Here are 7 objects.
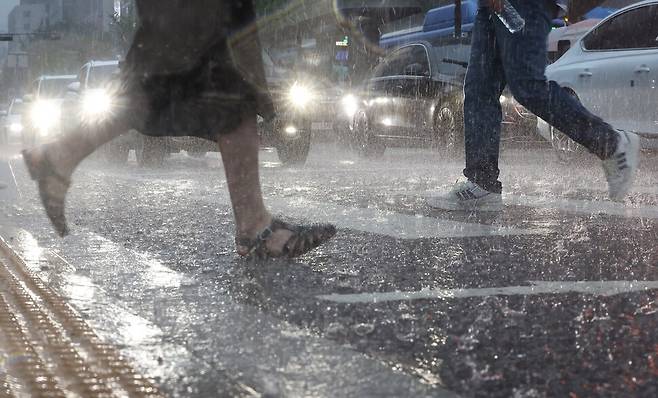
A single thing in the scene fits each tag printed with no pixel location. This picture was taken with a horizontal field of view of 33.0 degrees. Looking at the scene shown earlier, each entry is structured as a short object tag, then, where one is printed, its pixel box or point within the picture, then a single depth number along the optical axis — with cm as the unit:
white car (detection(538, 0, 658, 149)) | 962
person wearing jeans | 572
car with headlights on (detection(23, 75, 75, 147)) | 1881
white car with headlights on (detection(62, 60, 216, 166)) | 1270
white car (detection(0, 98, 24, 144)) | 3241
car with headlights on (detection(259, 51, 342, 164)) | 1234
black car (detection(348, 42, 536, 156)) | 1202
